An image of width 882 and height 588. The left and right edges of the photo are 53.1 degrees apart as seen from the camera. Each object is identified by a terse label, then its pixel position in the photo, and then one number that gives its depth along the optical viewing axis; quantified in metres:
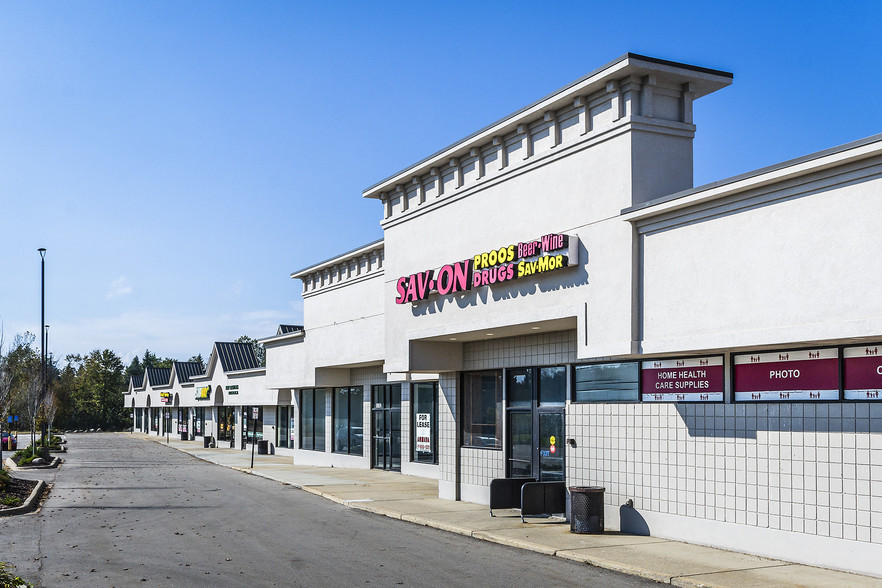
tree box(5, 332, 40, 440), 57.96
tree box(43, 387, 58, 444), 58.57
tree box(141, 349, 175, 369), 162.85
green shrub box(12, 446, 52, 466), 38.46
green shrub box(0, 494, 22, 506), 21.50
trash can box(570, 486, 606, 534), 16.20
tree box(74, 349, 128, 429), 108.06
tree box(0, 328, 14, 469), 32.50
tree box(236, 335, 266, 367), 151.85
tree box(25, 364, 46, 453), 45.93
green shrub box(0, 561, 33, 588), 7.61
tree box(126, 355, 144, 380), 164.75
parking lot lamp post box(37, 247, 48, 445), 46.25
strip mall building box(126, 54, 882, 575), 12.30
